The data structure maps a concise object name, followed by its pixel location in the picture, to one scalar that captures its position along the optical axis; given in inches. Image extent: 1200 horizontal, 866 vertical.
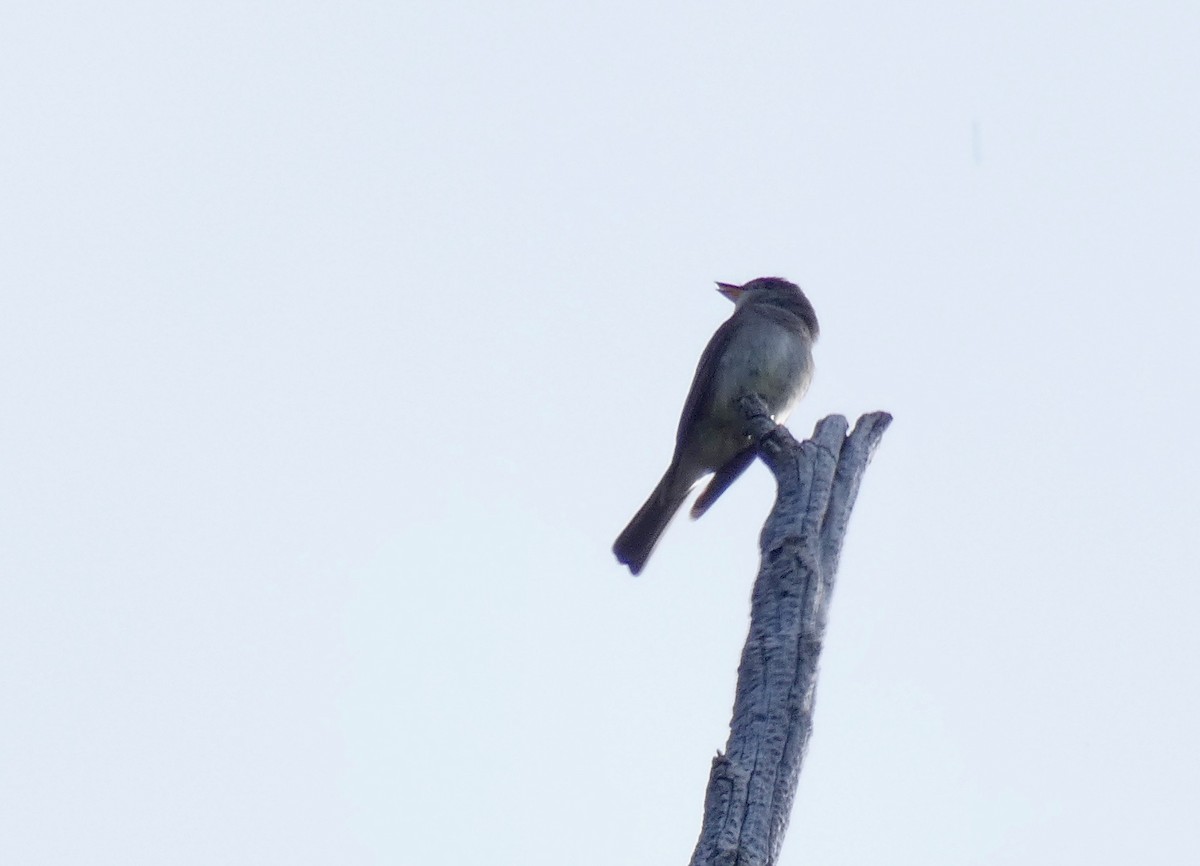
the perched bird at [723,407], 636.1
